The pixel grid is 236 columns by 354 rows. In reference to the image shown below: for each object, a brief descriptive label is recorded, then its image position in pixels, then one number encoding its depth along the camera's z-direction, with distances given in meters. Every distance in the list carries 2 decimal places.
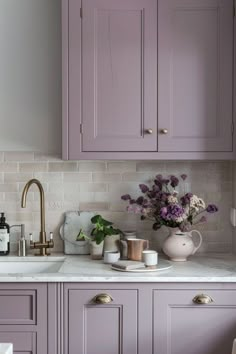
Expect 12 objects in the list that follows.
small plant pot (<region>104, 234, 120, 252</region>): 2.87
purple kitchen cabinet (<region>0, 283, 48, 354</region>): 2.44
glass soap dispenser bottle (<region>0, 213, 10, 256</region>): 2.91
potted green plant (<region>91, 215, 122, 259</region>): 2.82
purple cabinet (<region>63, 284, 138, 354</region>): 2.44
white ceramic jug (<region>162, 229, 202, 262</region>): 2.77
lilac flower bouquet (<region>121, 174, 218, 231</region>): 2.73
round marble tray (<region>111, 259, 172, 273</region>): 2.49
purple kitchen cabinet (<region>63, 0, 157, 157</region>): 2.66
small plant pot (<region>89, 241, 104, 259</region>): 2.84
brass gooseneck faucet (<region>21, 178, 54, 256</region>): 2.91
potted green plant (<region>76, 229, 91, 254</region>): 2.97
